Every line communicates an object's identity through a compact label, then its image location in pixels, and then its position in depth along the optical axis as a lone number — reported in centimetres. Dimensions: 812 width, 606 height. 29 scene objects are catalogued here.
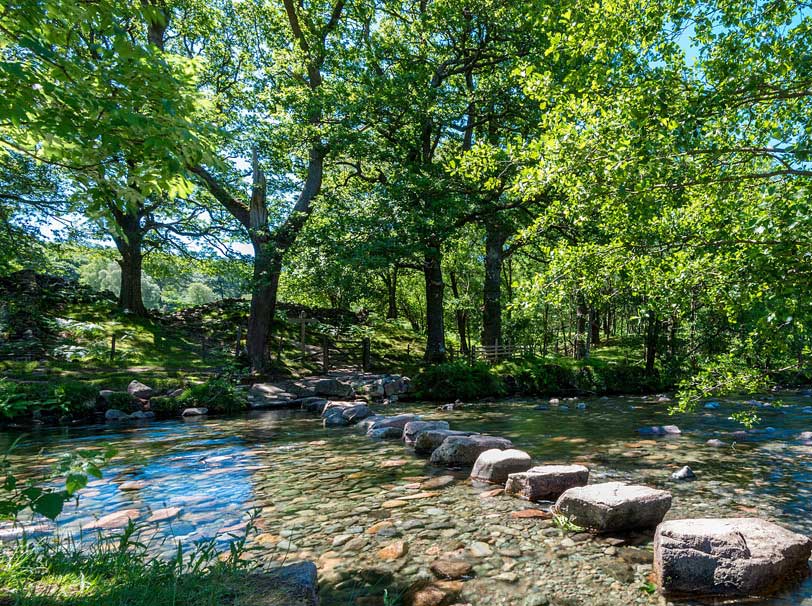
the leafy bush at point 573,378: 1827
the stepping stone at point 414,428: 868
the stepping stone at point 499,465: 615
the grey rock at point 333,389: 1603
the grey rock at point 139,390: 1322
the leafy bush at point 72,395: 1127
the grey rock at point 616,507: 448
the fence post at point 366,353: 2288
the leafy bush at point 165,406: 1291
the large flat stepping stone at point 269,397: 1465
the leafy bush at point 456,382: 1658
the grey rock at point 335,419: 1110
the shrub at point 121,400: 1274
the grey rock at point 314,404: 1399
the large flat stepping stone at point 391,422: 966
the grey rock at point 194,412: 1288
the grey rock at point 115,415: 1216
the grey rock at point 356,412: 1131
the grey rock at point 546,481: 545
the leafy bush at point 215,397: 1353
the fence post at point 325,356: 2169
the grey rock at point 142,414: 1240
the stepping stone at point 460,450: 705
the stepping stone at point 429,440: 782
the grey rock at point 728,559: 335
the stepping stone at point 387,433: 942
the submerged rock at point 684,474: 621
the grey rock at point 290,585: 264
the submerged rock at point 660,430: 963
